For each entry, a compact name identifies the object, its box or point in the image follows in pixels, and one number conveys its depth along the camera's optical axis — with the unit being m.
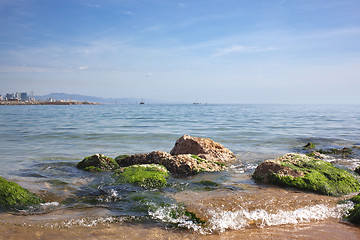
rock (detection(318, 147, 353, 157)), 11.44
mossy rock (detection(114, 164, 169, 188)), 6.54
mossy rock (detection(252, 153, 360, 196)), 6.33
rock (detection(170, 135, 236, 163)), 9.66
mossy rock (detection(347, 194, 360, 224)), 4.62
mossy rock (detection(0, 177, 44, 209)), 5.13
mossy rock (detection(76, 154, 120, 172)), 8.16
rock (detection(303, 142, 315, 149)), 13.71
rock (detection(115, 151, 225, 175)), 7.91
